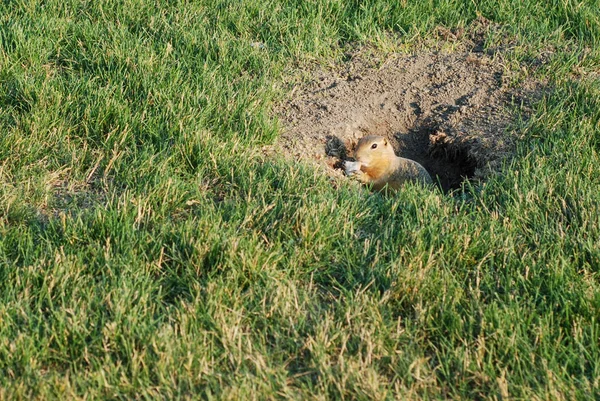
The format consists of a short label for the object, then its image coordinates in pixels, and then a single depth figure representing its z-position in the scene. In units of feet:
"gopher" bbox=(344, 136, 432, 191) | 34.27
